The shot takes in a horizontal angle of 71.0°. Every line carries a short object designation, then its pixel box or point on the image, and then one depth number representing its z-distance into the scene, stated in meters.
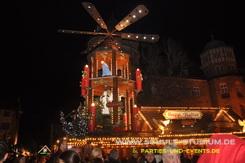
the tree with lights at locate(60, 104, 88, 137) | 11.79
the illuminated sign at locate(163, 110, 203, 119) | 18.88
